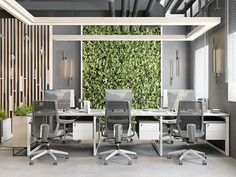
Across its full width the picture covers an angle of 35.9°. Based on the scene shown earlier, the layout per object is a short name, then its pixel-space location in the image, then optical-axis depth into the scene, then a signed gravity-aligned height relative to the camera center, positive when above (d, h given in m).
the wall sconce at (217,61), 8.66 +0.62
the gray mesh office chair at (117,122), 7.29 -0.72
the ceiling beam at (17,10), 6.05 +1.37
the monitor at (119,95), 8.17 -0.19
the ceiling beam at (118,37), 9.93 +1.35
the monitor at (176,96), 8.45 -0.22
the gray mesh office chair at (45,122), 7.30 -0.72
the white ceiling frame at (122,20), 7.43 +1.36
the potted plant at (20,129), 8.05 -0.94
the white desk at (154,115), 7.93 -0.63
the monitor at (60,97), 8.66 -0.25
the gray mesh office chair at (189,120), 7.39 -0.69
